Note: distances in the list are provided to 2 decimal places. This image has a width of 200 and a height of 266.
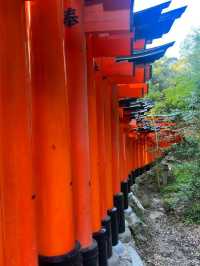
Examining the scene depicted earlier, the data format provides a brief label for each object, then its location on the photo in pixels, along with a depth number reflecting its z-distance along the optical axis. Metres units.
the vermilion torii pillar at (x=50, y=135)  3.10
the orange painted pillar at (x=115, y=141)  7.74
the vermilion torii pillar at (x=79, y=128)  3.96
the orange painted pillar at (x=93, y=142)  4.84
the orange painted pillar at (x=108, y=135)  6.61
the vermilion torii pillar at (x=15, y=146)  2.33
